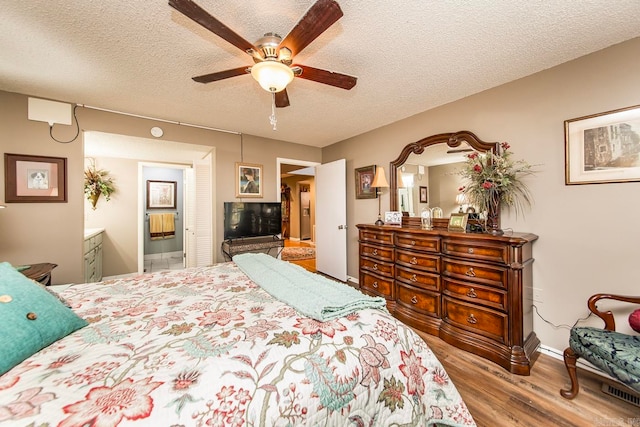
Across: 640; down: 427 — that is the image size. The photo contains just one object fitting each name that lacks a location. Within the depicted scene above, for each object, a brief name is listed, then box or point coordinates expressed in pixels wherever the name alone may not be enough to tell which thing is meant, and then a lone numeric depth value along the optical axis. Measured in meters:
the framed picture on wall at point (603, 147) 1.71
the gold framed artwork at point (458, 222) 2.37
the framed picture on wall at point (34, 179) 2.39
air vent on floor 1.56
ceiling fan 1.12
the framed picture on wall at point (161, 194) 4.98
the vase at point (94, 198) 4.05
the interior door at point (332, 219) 4.03
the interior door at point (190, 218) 4.17
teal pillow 0.79
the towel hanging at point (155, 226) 4.97
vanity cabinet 3.03
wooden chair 1.30
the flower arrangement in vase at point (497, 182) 2.17
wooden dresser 1.89
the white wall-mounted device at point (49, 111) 2.47
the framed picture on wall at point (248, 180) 3.79
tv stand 3.49
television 3.56
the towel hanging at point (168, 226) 5.11
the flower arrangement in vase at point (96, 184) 4.02
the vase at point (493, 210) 2.23
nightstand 1.87
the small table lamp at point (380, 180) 3.35
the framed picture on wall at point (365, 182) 3.68
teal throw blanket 1.15
